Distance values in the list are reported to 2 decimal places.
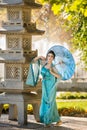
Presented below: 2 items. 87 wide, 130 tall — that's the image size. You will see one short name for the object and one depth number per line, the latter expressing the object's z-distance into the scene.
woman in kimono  13.82
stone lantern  14.23
